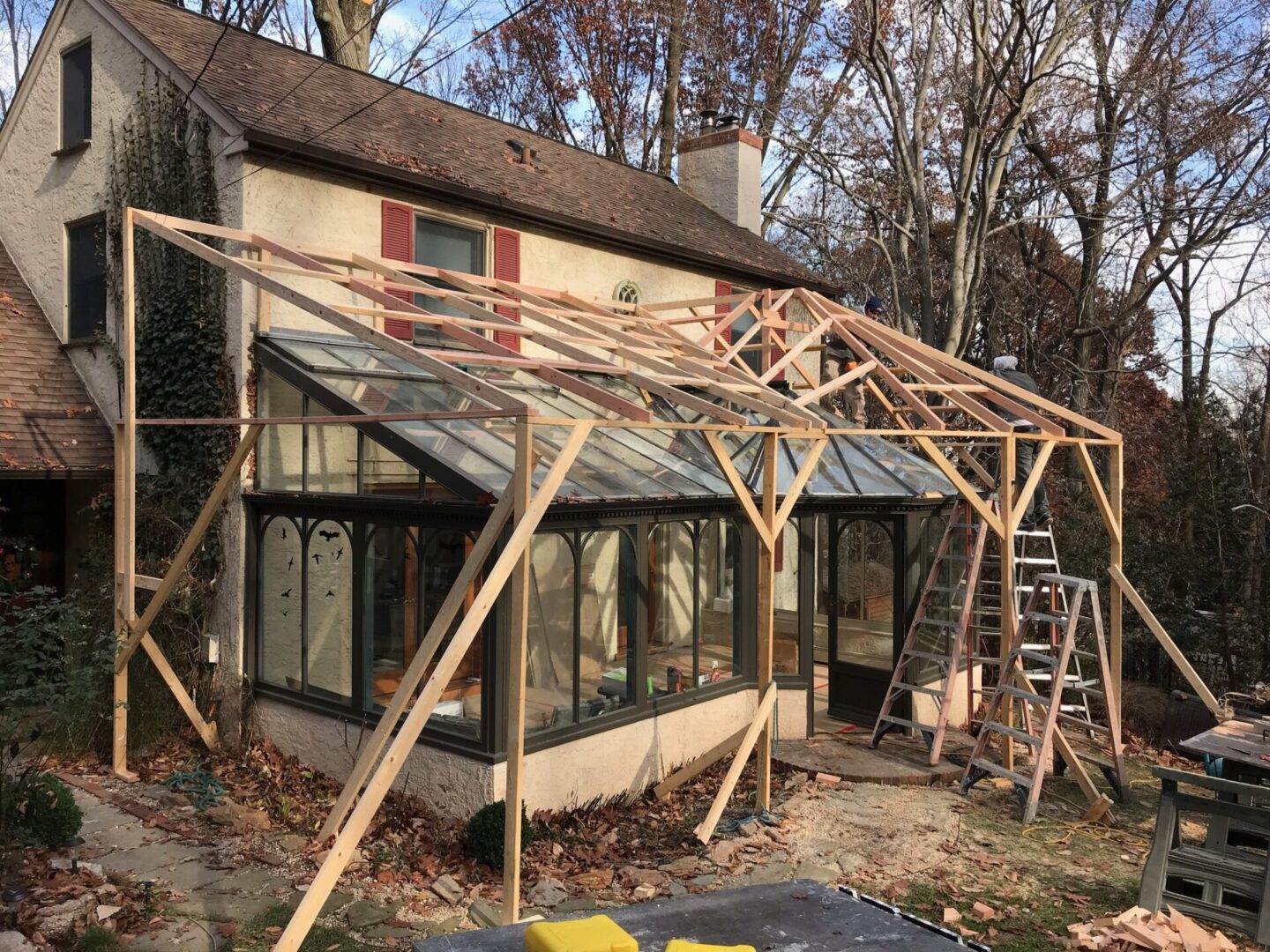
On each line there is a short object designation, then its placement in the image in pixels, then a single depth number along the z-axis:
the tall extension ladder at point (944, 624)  8.95
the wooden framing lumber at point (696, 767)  8.44
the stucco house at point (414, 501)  7.95
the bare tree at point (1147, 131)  14.67
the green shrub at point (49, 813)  6.75
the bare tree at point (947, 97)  13.09
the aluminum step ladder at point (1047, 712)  7.95
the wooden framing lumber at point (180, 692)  8.62
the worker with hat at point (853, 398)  11.77
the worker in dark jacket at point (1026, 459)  10.25
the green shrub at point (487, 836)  6.71
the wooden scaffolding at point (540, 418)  5.26
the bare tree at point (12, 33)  21.75
